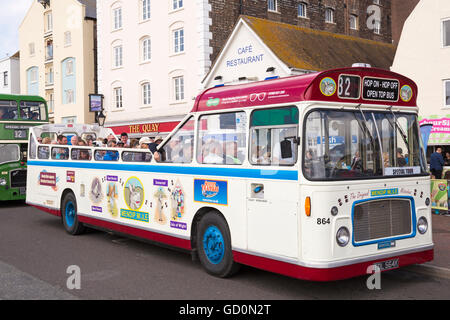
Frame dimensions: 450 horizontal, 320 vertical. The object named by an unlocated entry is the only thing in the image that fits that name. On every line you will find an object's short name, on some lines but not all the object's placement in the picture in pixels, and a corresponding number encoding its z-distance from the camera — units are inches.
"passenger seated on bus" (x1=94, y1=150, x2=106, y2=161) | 398.0
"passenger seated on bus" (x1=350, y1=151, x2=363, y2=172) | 243.5
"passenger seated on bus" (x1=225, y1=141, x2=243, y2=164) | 274.5
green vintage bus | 689.0
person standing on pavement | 600.7
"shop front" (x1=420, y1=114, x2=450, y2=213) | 753.8
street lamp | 936.0
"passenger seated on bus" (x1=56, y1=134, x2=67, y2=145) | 466.6
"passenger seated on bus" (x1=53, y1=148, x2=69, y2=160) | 451.6
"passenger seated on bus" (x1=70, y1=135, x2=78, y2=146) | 447.5
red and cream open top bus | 234.5
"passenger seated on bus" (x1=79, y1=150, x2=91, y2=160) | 416.8
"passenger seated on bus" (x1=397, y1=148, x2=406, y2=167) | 261.4
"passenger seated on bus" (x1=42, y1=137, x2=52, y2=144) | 486.9
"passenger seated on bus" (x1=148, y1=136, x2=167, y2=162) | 331.6
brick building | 1079.0
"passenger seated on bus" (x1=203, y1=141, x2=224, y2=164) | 285.9
